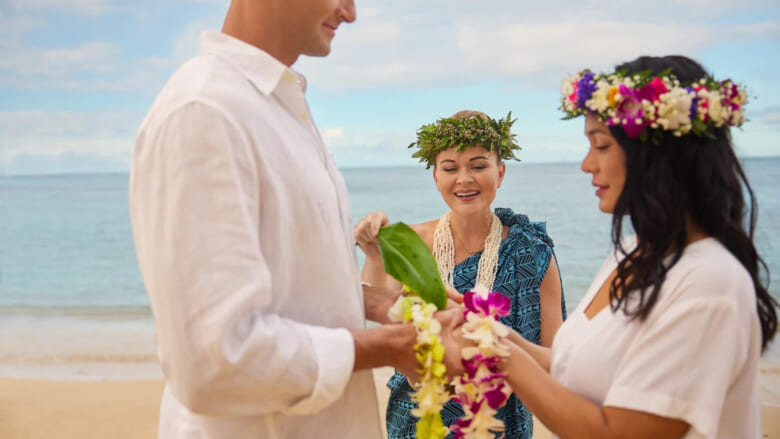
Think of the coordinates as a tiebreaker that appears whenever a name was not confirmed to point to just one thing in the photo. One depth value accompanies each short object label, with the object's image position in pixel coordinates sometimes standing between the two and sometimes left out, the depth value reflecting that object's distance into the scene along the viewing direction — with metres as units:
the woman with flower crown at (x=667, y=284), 1.44
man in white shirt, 1.15
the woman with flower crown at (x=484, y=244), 2.97
